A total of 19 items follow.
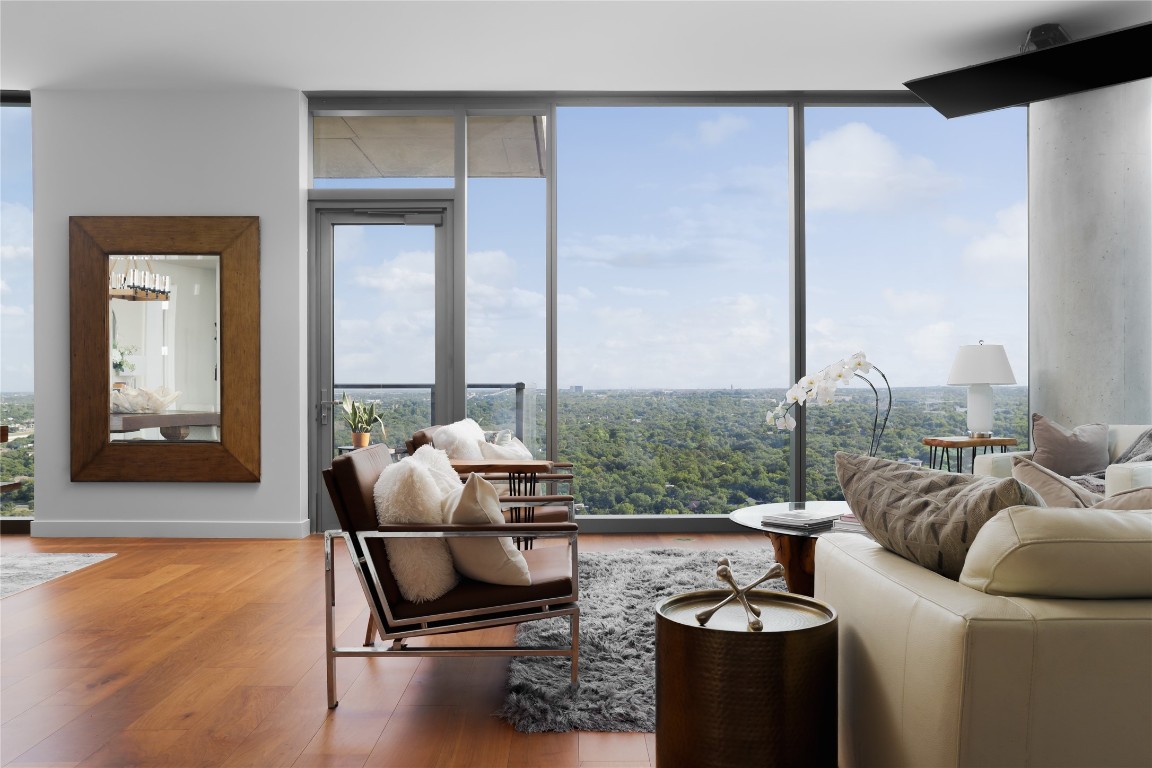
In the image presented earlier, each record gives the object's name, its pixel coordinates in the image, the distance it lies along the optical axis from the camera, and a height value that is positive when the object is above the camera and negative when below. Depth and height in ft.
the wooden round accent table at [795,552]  10.37 -2.39
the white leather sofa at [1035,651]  4.35 -1.55
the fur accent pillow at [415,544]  8.04 -1.74
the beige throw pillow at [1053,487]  5.68 -0.84
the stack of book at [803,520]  10.37 -1.96
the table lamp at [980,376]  16.22 -0.02
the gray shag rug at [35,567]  13.41 -3.55
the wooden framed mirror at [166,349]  17.74 +0.63
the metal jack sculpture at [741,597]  5.33 -1.63
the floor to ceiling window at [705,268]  18.08 +2.50
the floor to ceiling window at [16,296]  18.62 +1.92
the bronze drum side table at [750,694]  5.20 -2.14
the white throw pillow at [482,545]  8.10 -1.76
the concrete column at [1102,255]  15.49 +2.41
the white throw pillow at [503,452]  14.35 -1.42
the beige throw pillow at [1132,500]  5.14 -0.84
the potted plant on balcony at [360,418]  18.33 -0.99
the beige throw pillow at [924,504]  5.10 -0.91
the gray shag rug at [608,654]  7.95 -3.40
